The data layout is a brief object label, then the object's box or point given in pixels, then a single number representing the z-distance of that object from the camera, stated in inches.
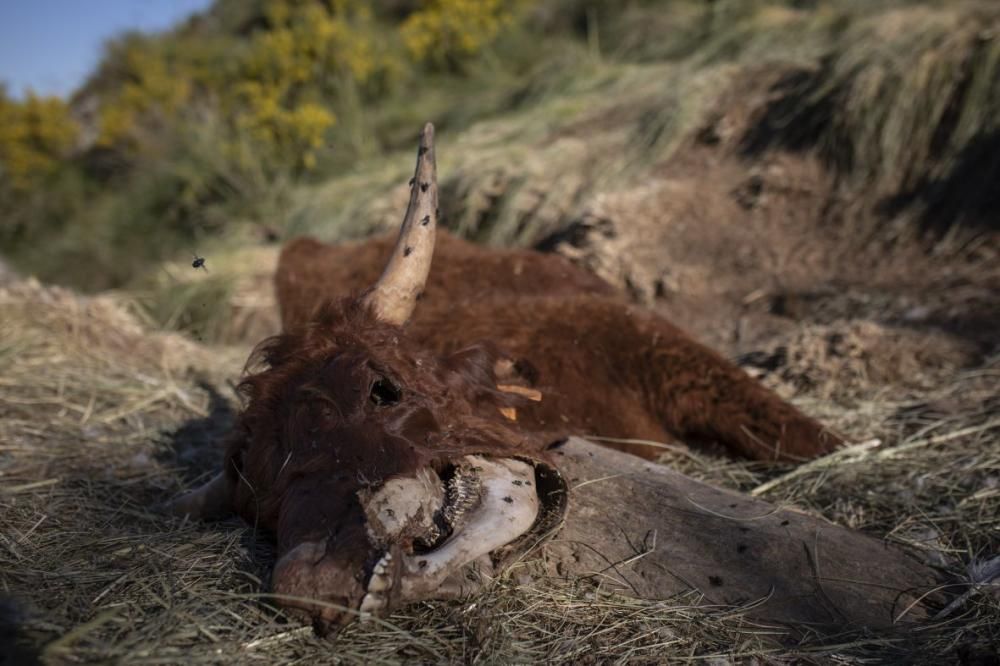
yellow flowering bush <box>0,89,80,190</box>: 667.4
